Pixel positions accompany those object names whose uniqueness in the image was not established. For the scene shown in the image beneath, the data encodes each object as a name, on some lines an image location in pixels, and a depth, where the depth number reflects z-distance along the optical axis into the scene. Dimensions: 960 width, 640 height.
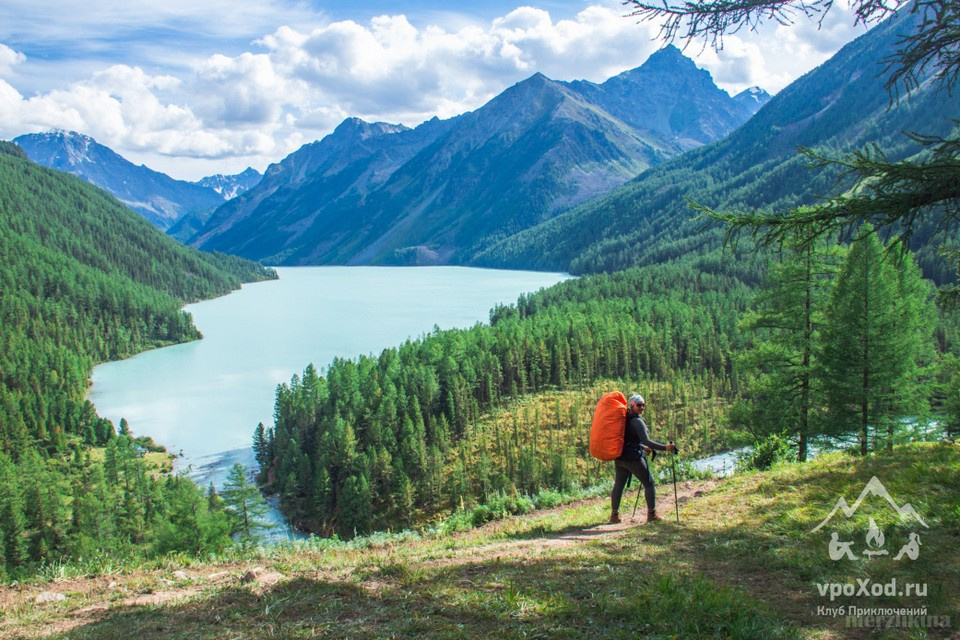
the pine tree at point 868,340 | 19.55
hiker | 11.16
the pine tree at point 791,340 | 20.84
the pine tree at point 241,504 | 34.09
